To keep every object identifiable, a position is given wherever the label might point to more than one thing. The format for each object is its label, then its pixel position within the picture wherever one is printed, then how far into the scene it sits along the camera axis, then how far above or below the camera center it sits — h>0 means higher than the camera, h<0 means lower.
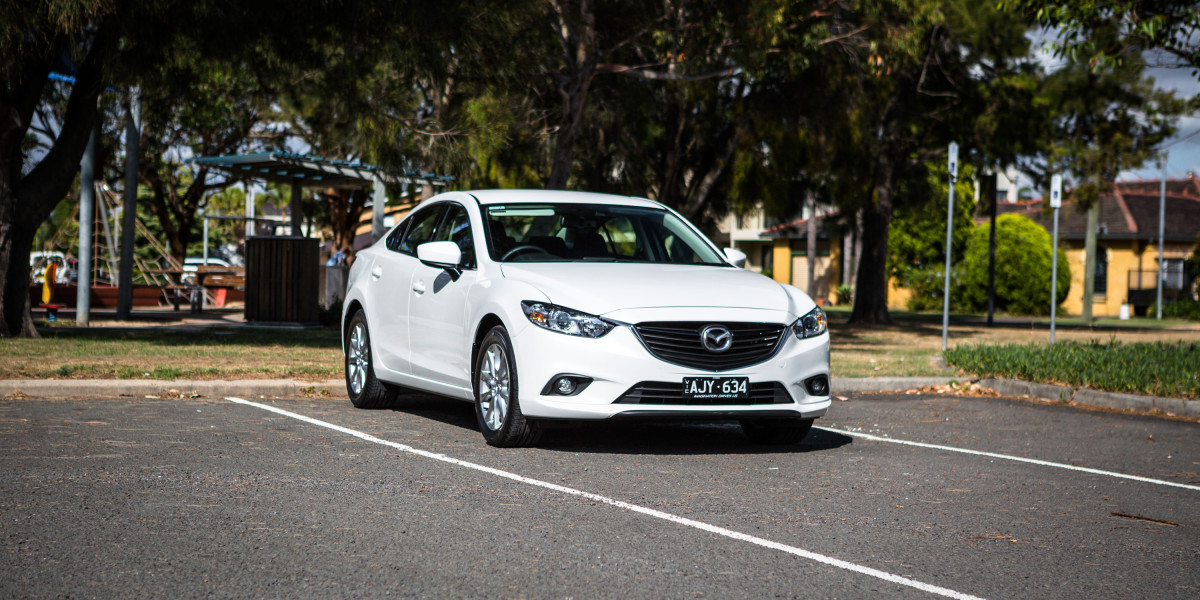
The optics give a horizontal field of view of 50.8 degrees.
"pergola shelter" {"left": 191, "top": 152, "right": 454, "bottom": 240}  20.20 +1.86
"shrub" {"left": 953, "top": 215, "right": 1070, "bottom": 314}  42.72 +0.93
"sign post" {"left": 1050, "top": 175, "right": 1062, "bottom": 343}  18.31 +1.54
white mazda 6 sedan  7.37 -0.22
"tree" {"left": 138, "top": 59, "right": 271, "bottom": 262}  32.97 +4.02
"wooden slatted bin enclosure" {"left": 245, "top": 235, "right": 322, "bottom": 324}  20.50 +0.04
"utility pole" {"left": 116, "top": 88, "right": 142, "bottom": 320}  21.84 +0.70
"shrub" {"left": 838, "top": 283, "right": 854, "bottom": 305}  53.03 -0.04
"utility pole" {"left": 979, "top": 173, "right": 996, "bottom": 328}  30.93 +1.61
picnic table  27.30 +0.00
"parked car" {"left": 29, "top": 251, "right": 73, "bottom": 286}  31.15 +0.16
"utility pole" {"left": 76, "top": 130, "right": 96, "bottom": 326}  19.36 +0.74
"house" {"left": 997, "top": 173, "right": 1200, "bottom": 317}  50.25 +2.04
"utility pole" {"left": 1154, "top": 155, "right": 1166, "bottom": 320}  42.51 +2.03
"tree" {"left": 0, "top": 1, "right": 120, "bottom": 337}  14.81 +1.63
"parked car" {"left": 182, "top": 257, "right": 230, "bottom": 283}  28.20 +0.66
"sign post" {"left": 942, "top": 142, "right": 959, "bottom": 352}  16.11 +1.59
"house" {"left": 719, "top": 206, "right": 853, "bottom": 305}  57.97 +1.97
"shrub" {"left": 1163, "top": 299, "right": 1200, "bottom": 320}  41.04 -0.27
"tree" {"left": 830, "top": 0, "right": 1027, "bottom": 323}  24.33 +3.89
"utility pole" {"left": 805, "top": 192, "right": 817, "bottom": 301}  53.56 +2.00
